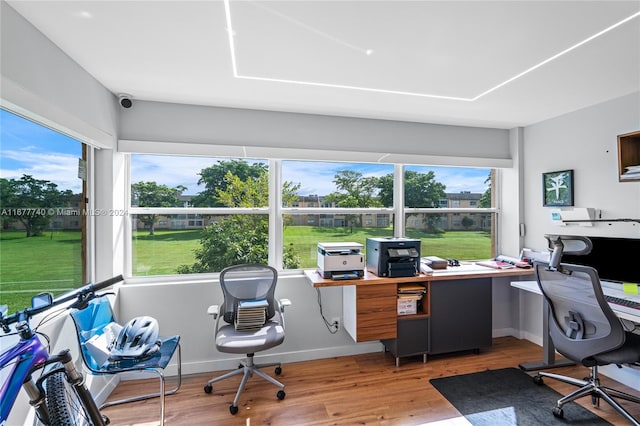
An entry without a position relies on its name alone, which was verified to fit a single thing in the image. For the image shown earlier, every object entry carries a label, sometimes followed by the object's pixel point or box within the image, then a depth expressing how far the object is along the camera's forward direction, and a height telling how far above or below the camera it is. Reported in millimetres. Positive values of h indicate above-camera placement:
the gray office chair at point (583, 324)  1957 -769
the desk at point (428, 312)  2734 -928
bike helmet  1981 -850
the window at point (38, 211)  1691 +36
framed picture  3029 +269
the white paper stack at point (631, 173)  2326 +321
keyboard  2068 -628
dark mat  2113 -1442
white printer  2729 -422
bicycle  1238 -717
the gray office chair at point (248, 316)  2287 -858
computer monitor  2404 -377
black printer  2834 -408
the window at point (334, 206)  3189 +103
